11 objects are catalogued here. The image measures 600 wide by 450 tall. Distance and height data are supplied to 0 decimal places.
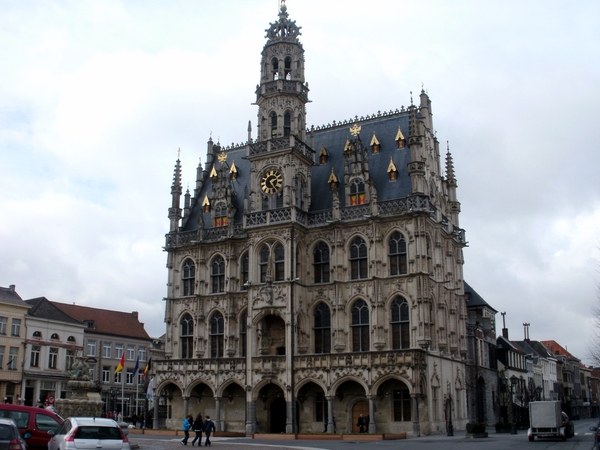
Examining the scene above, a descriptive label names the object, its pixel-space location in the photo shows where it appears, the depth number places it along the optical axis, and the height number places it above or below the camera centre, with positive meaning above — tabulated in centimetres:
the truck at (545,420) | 3469 -146
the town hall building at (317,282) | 4453 +771
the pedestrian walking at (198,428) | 3278 -169
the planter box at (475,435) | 3712 -236
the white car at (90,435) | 1738 -110
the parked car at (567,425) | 3649 -184
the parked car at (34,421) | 2152 -90
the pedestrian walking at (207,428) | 3325 -173
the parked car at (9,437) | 1509 -97
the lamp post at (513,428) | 4288 -229
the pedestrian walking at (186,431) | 3400 -190
